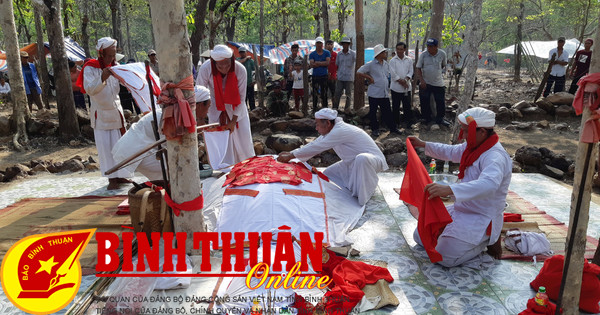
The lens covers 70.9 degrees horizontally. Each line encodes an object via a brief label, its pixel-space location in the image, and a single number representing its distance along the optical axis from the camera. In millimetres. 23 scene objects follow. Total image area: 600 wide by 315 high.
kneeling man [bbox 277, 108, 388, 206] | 4562
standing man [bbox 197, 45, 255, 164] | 5406
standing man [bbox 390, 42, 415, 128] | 8523
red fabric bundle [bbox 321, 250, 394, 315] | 2828
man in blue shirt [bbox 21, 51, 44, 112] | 11453
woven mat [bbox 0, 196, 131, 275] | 3883
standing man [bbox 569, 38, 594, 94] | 10289
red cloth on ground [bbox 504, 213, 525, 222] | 4216
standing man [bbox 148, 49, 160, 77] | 9945
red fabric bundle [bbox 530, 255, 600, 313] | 2816
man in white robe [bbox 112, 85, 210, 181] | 4230
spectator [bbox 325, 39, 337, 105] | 10414
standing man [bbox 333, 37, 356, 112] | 9547
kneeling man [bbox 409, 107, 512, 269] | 3369
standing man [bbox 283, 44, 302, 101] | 11042
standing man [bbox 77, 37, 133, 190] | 4820
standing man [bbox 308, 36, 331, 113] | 9805
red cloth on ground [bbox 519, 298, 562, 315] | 2703
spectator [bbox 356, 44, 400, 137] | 8242
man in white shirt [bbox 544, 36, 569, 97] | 11133
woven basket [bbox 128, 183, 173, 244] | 3605
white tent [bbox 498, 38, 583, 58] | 16375
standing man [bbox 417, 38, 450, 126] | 8383
